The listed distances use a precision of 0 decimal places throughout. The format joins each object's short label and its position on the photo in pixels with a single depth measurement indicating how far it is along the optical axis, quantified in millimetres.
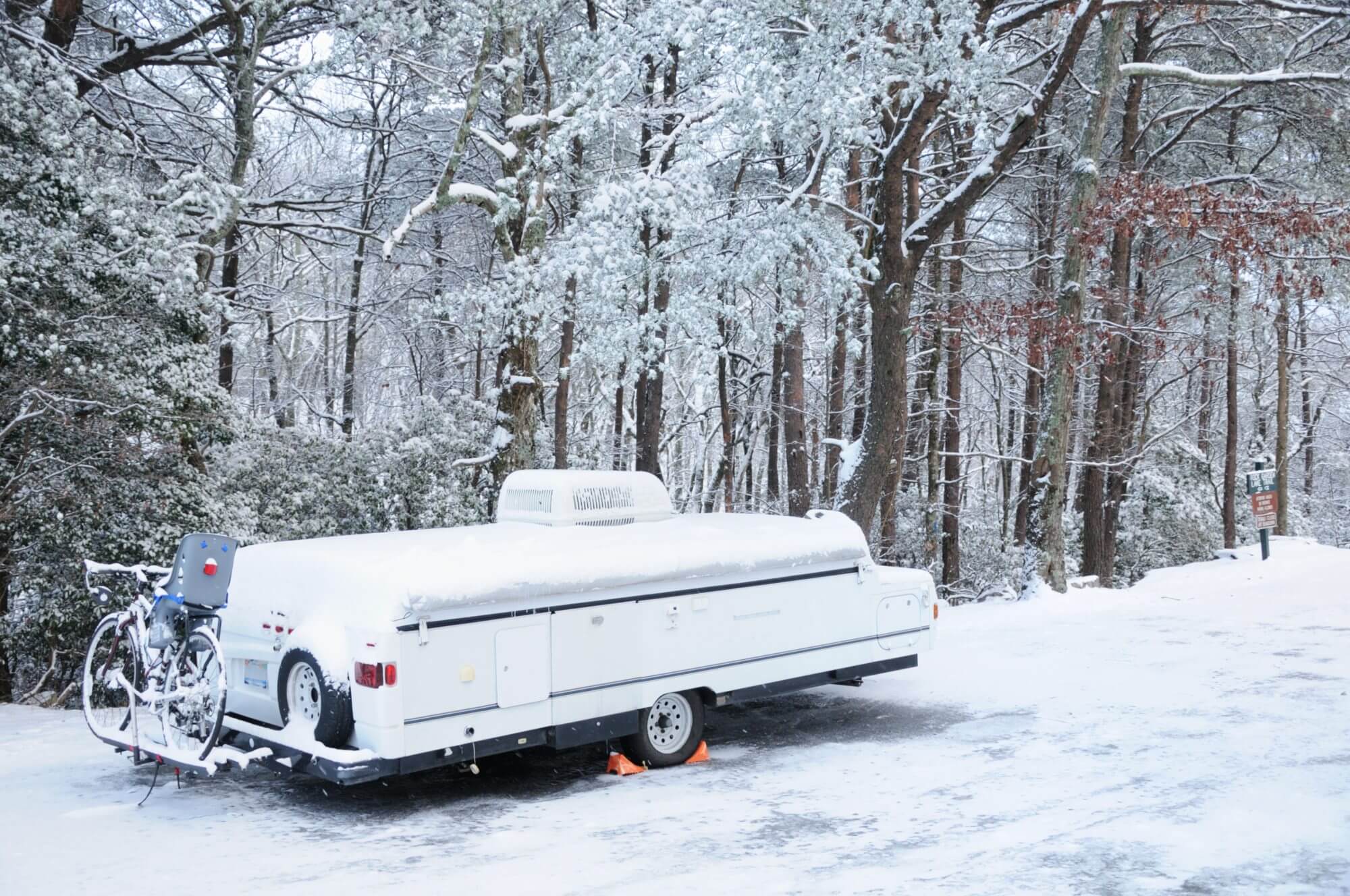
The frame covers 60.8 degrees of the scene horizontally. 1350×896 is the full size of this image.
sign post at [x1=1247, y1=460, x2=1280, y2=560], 18328
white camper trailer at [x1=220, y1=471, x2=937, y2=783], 6602
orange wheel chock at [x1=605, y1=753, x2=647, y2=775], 7895
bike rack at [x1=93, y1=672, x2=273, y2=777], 6707
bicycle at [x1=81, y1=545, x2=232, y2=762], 6887
